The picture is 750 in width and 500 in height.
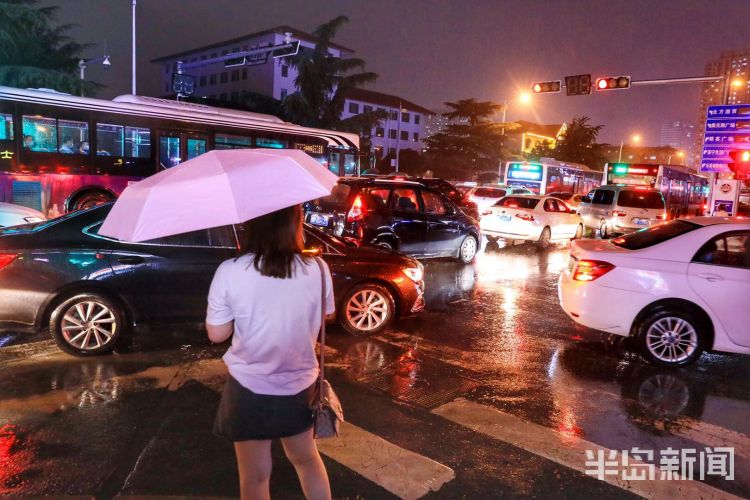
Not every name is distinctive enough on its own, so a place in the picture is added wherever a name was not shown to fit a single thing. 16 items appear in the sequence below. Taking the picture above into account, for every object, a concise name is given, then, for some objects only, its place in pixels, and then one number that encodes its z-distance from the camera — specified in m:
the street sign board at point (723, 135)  15.66
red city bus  13.27
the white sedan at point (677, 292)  6.08
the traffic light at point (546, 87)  21.02
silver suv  19.70
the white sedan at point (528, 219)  16.38
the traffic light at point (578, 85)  20.47
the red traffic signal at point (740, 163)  14.89
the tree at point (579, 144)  60.69
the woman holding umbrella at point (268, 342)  2.40
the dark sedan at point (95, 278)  5.70
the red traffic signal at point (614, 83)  19.81
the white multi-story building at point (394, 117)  78.12
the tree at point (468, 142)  52.53
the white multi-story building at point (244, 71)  70.19
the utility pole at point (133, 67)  28.00
